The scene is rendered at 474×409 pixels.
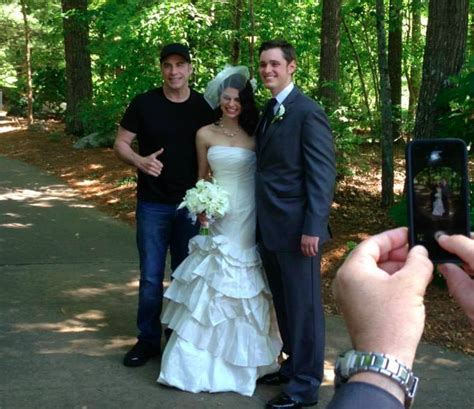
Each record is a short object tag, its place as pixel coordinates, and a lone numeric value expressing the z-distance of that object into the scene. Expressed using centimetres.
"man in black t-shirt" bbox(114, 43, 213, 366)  480
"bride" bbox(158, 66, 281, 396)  441
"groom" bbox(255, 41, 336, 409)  408
